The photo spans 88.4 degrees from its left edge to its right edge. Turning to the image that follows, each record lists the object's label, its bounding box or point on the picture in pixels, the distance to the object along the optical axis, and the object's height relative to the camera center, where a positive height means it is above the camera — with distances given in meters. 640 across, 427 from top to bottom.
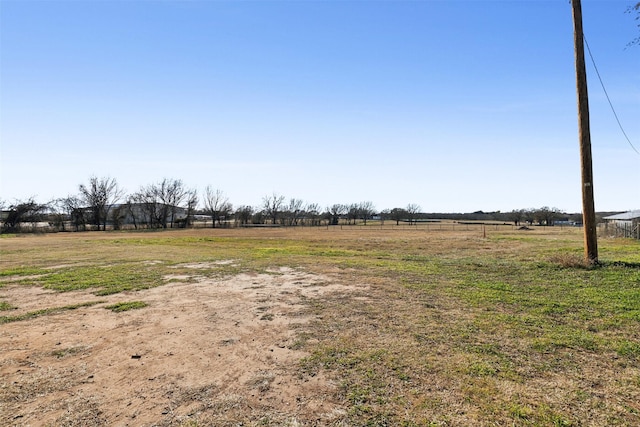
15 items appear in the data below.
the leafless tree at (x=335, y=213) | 106.91 +1.95
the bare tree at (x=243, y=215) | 90.39 +1.79
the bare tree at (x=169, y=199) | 74.50 +5.61
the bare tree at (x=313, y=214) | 100.39 +1.57
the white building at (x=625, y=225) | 27.83 -1.45
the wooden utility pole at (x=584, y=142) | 10.92 +2.31
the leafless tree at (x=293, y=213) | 101.42 +2.17
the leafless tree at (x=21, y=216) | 50.32 +1.94
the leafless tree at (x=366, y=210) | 120.90 +2.81
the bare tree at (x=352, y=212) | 119.31 +2.30
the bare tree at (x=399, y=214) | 111.75 +0.90
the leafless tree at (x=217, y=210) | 84.29 +3.24
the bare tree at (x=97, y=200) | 64.31 +5.07
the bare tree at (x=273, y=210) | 102.69 +3.32
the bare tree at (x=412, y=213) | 110.88 +1.11
